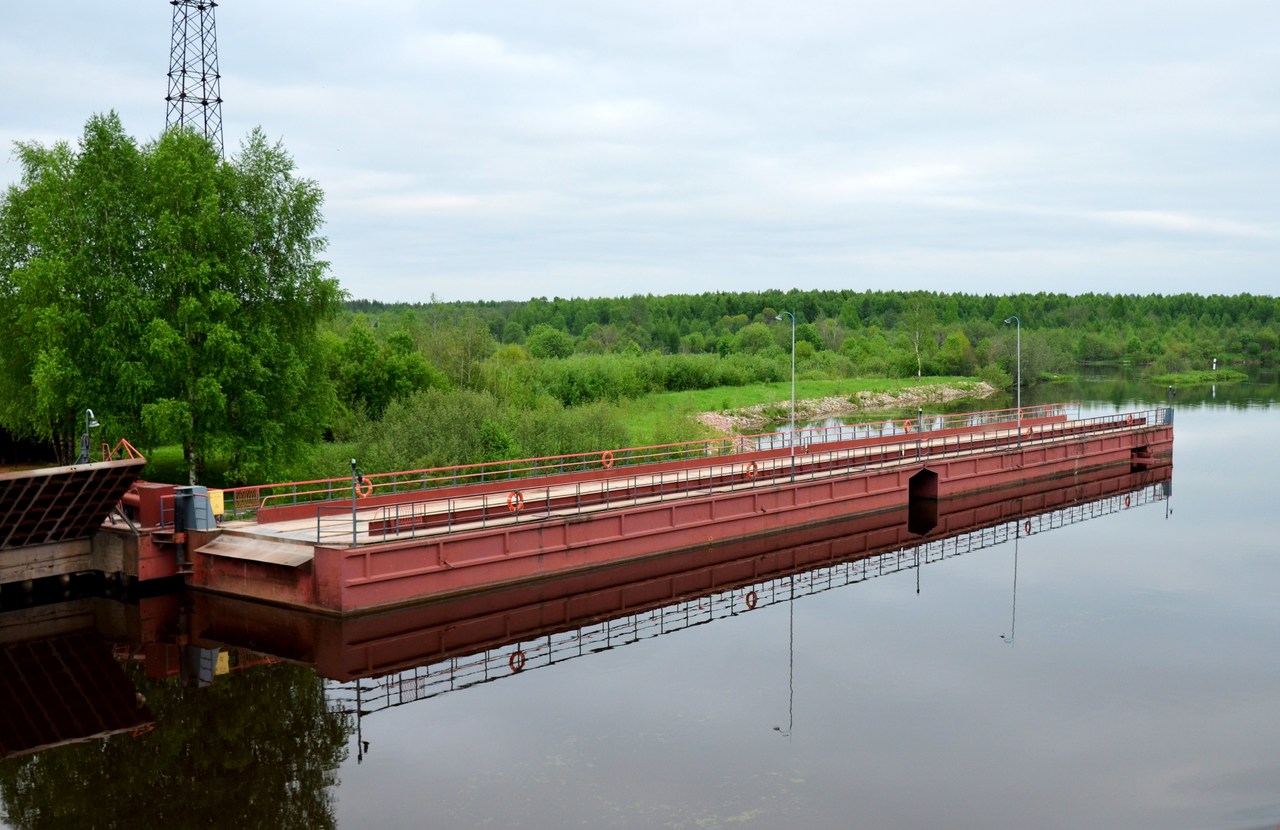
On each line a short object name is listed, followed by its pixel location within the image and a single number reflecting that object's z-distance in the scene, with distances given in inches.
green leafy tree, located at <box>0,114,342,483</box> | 1572.3
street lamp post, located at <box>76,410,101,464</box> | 1178.5
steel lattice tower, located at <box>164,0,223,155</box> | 1772.9
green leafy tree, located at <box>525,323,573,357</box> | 5027.8
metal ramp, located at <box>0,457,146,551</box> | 1135.6
